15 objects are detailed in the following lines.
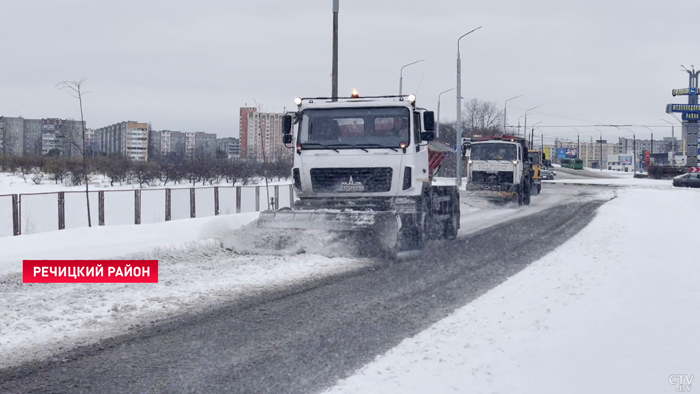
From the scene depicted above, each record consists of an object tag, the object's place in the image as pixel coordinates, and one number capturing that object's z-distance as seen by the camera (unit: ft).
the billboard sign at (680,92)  287.07
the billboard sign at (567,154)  514.68
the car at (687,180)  191.21
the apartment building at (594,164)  557.74
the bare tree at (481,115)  353.92
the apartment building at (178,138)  514.68
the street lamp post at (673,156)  376.23
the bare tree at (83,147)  54.13
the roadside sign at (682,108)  261.65
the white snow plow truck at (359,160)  41.63
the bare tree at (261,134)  61.52
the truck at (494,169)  92.30
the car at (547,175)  225.15
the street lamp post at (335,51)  75.05
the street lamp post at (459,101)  122.62
